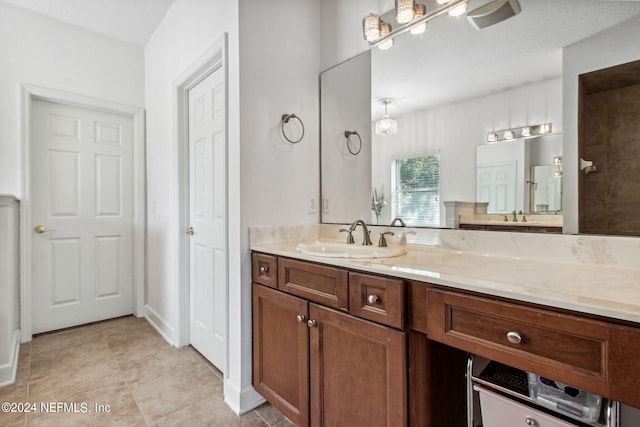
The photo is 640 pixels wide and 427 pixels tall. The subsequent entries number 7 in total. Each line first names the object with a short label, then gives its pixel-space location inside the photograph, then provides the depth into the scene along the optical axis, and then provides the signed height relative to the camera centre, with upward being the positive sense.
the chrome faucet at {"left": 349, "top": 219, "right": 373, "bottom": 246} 1.67 -0.11
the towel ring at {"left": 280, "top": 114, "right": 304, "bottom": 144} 1.89 +0.56
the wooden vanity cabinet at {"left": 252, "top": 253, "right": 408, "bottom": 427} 1.08 -0.58
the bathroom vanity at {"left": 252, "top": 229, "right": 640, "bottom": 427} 0.72 -0.36
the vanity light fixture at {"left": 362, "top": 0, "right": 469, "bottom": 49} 1.48 +1.00
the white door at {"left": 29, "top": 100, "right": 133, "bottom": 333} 2.70 -0.02
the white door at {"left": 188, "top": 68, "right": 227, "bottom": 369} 2.11 -0.03
